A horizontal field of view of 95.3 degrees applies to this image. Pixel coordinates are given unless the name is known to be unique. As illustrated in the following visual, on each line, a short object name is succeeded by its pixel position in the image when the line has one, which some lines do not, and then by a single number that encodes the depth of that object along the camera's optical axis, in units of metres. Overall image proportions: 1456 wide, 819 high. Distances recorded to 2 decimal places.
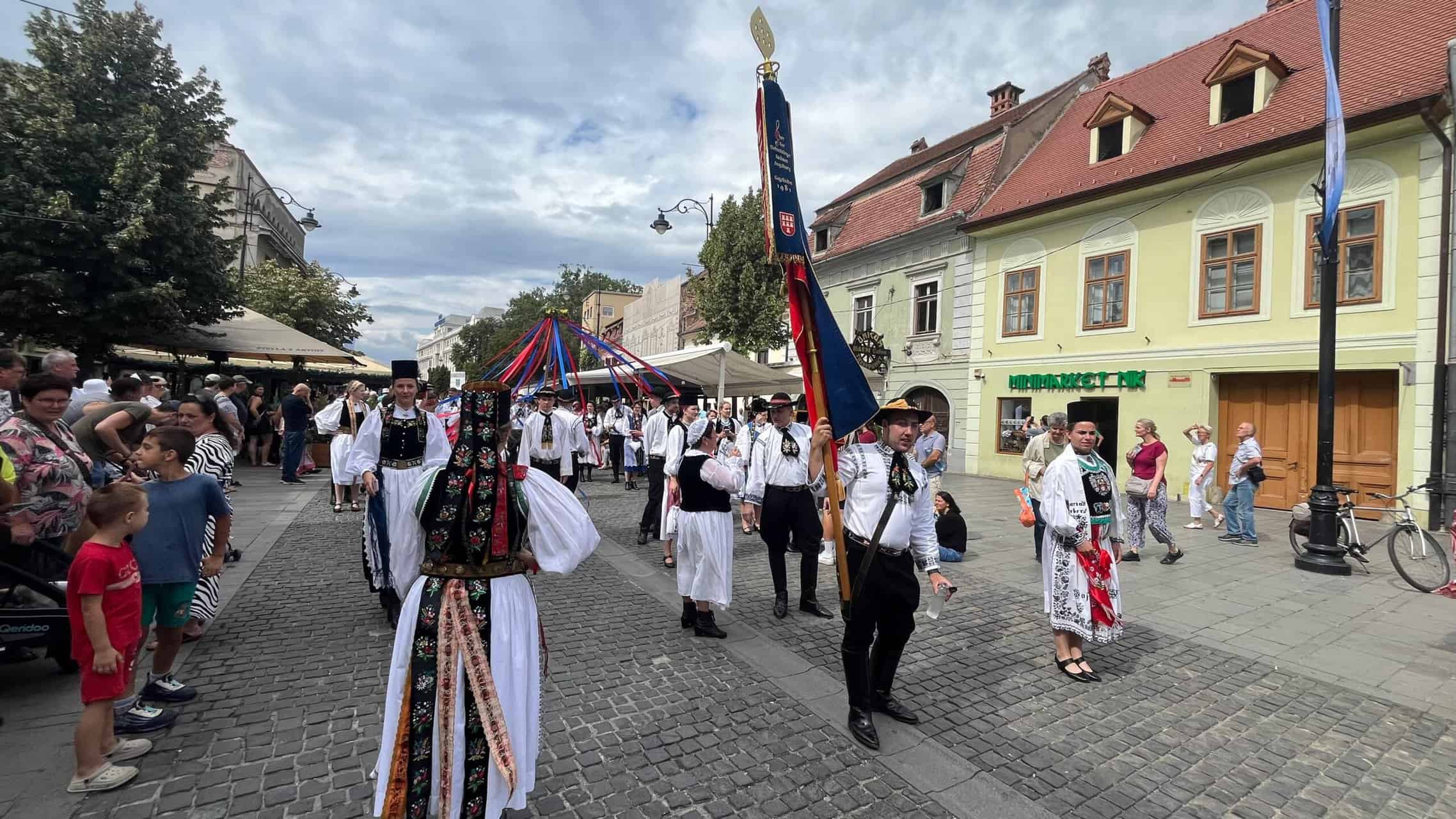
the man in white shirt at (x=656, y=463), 8.87
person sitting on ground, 8.09
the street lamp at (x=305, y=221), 20.00
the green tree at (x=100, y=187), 12.11
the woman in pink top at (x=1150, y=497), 8.23
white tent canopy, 11.88
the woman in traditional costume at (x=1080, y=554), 4.56
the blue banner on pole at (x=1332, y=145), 7.46
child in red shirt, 2.95
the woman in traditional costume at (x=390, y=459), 5.39
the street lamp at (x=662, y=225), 21.45
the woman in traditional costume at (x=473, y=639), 2.53
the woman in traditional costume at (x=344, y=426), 7.00
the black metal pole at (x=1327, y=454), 7.56
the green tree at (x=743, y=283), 25.64
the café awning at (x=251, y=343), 14.27
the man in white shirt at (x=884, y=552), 3.66
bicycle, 6.84
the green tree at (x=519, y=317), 59.66
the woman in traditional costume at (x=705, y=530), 5.22
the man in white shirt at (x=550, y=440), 10.03
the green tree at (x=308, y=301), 26.55
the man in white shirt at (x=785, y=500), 5.89
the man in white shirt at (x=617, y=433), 15.95
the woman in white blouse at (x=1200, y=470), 9.86
